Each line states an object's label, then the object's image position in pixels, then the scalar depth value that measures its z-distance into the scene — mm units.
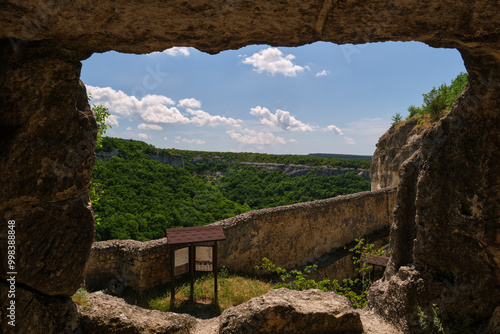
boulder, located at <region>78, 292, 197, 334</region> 3109
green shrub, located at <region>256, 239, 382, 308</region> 5559
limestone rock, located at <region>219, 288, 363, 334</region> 3664
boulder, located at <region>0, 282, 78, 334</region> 2309
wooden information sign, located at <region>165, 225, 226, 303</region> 6367
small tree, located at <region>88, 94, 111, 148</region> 8383
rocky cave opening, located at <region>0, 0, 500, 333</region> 2115
